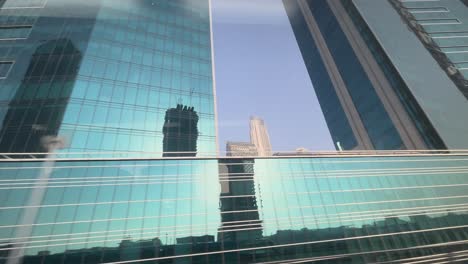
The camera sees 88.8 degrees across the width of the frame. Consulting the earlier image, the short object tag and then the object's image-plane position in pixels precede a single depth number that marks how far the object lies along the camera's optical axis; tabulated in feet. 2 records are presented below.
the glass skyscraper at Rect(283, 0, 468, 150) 130.21
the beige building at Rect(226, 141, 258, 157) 630.25
